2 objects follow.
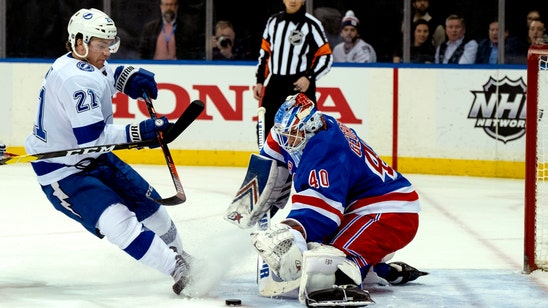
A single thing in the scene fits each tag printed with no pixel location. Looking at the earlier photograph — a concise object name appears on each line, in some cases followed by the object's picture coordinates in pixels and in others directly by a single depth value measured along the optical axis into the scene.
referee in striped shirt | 13.78
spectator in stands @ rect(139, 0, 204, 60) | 16.91
